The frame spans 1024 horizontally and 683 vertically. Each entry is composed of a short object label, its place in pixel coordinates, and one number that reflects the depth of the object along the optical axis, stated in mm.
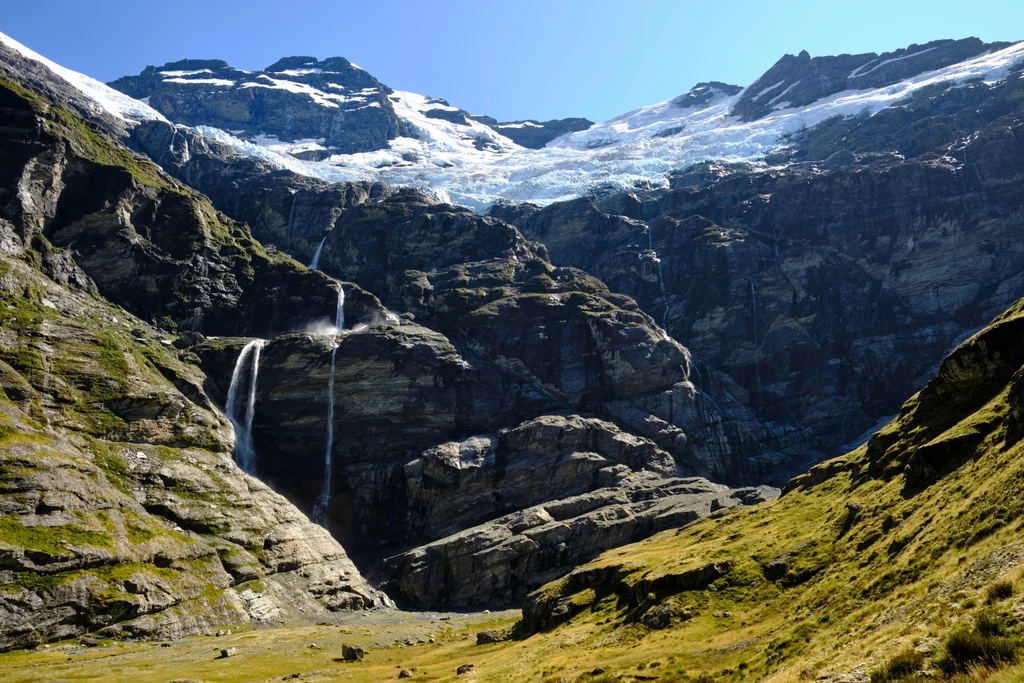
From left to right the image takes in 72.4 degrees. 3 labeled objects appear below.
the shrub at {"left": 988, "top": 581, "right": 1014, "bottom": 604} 26922
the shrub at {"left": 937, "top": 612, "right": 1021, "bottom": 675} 22609
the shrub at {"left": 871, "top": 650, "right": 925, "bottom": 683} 25397
